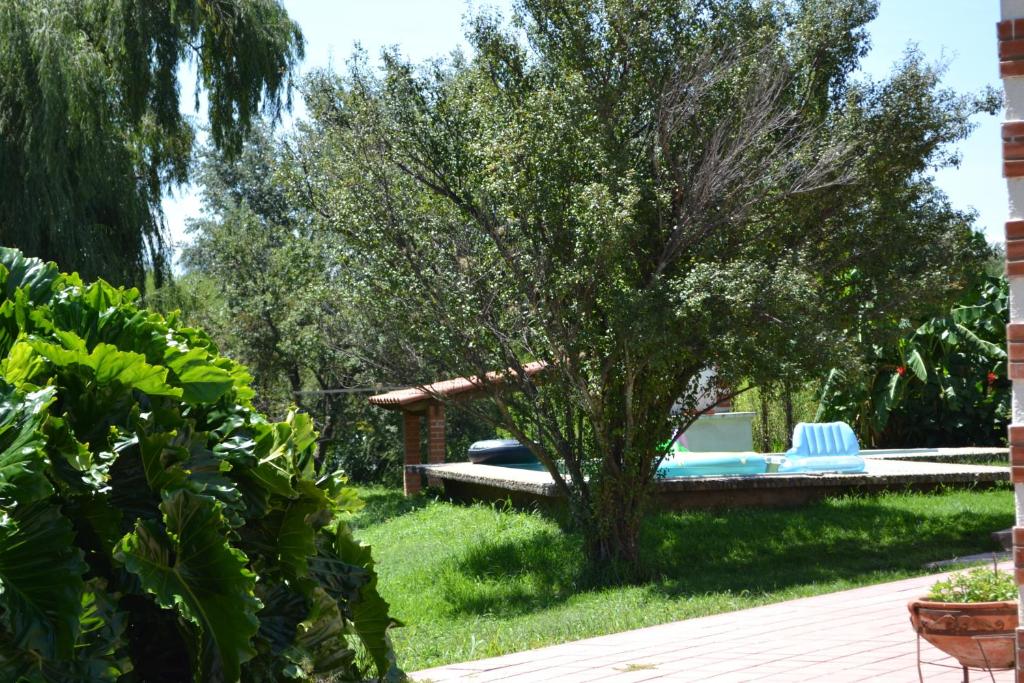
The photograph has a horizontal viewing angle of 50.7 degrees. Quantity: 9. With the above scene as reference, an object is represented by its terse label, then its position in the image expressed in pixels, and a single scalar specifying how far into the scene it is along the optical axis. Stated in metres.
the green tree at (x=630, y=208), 10.48
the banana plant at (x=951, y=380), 22.42
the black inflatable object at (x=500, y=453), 20.31
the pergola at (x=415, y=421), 19.75
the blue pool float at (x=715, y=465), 17.12
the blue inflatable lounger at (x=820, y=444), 19.41
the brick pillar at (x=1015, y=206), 3.91
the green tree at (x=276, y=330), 23.94
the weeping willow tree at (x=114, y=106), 14.12
